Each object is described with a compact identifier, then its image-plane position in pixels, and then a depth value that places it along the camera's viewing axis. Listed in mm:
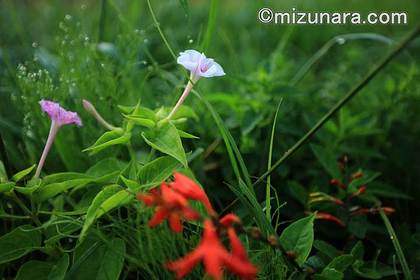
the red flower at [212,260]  303
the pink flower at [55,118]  408
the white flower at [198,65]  401
